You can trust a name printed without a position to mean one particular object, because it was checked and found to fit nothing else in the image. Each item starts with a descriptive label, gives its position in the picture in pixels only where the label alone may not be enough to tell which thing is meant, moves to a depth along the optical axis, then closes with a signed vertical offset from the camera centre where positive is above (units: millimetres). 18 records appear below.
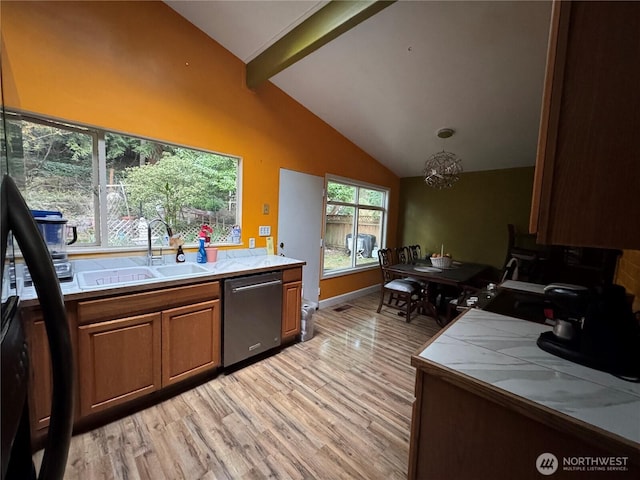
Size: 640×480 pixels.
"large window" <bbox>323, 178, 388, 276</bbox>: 3941 +15
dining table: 3062 -555
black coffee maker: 844 -346
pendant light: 3371 +805
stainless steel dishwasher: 2080 -815
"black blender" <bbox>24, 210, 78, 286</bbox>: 1509 -160
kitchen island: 664 -513
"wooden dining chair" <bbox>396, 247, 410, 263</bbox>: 4102 -441
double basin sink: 1750 -446
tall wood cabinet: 594 +259
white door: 3129 +9
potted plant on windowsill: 2393 -244
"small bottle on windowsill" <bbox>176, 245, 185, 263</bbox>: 2256 -340
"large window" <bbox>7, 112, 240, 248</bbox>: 1744 +251
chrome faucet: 2107 -282
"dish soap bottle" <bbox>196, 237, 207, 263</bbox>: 2342 -327
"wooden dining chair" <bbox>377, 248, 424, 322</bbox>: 3344 -810
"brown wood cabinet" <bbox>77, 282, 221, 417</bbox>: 1497 -823
